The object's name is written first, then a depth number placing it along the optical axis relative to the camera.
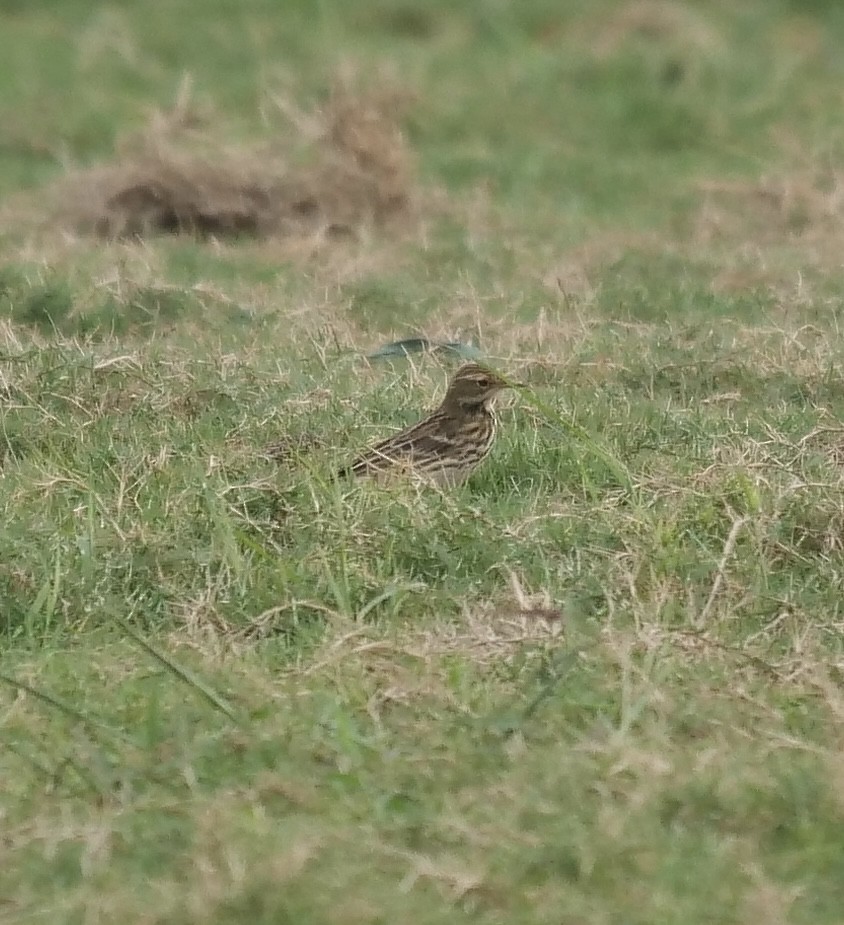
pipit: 13.21
